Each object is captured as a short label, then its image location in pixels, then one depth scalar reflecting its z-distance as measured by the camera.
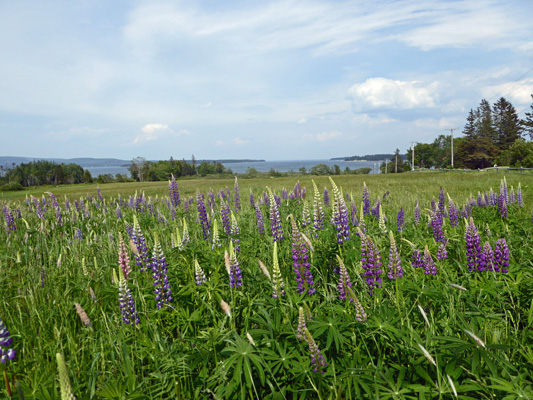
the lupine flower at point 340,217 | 3.55
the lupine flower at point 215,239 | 3.94
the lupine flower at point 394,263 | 2.95
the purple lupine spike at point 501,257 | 3.27
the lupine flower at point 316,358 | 1.80
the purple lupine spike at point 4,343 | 1.78
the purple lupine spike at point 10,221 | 7.96
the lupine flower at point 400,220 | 5.87
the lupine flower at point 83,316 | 2.22
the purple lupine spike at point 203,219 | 5.91
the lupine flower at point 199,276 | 3.10
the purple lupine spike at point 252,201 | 10.05
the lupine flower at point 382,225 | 4.61
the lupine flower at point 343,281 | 2.49
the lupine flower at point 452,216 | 5.54
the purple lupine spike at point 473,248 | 3.41
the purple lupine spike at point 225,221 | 5.47
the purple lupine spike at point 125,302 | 2.84
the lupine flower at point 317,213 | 4.25
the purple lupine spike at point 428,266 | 3.19
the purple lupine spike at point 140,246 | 3.72
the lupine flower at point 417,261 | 3.69
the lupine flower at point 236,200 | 8.66
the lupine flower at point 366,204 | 7.16
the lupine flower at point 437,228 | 4.65
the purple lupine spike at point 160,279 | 3.11
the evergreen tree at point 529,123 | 70.88
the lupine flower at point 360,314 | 2.28
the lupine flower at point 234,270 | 2.91
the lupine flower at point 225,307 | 2.12
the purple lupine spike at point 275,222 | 4.17
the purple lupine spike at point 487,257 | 3.20
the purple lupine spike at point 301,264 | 2.96
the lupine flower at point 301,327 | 1.97
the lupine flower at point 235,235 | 4.33
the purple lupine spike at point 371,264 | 2.84
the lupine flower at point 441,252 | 3.73
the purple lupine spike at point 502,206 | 6.38
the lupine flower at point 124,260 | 3.33
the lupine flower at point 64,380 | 1.34
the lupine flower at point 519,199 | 7.60
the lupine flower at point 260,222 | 5.82
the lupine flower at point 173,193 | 8.77
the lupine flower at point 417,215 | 6.11
